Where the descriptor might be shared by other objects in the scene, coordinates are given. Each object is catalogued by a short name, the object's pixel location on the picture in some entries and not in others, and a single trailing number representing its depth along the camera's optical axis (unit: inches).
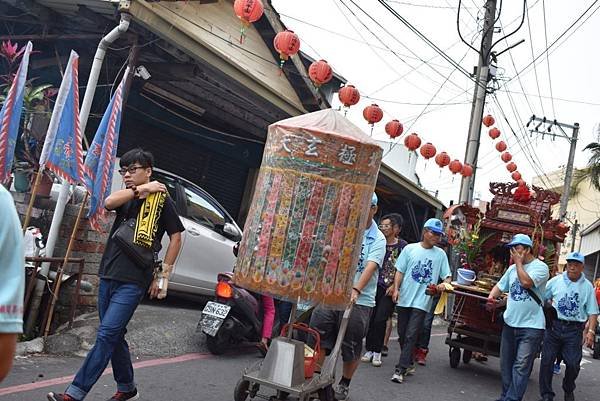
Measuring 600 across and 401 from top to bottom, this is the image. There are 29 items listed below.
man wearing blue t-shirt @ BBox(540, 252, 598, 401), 263.3
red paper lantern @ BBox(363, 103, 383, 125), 500.4
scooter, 251.8
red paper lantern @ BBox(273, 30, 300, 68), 408.8
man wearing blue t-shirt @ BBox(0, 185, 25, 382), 62.4
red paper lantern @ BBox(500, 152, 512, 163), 802.8
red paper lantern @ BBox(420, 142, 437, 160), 634.2
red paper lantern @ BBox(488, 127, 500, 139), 733.3
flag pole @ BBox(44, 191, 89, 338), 231.9
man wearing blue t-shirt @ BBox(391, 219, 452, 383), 263.6
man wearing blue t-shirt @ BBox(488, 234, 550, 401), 230.2
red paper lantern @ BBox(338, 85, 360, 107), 460.8
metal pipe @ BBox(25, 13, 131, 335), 233.1
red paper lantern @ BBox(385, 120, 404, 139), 548.2
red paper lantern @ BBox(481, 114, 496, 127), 716.0
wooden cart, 365.1
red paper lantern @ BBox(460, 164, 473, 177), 623.2
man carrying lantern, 204.1
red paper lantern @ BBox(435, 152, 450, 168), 650.8
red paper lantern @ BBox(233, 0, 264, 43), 361.7
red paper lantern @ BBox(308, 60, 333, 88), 428.3
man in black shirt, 157.9
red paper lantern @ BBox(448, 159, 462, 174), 639.8
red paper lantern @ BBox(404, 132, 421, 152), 607.5
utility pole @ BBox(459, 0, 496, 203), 613.6
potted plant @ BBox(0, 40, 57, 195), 257.8
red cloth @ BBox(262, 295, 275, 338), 271.3
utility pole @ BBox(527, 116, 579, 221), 1115.3
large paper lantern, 156.3
